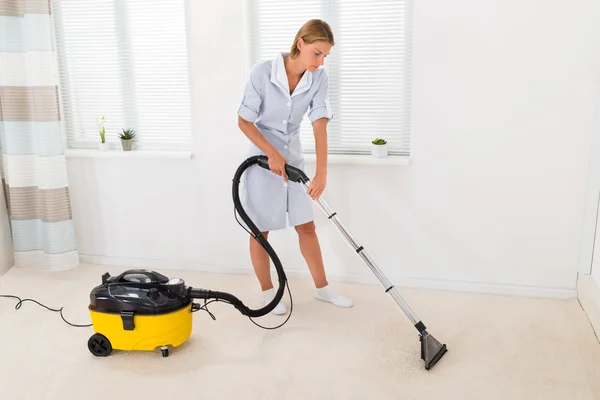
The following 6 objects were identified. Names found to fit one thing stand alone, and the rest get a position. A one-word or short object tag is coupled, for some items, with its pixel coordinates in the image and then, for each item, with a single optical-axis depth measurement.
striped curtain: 3.04
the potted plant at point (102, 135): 3.28
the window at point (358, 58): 2.86
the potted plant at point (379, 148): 2.90
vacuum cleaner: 2.26
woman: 2.47
